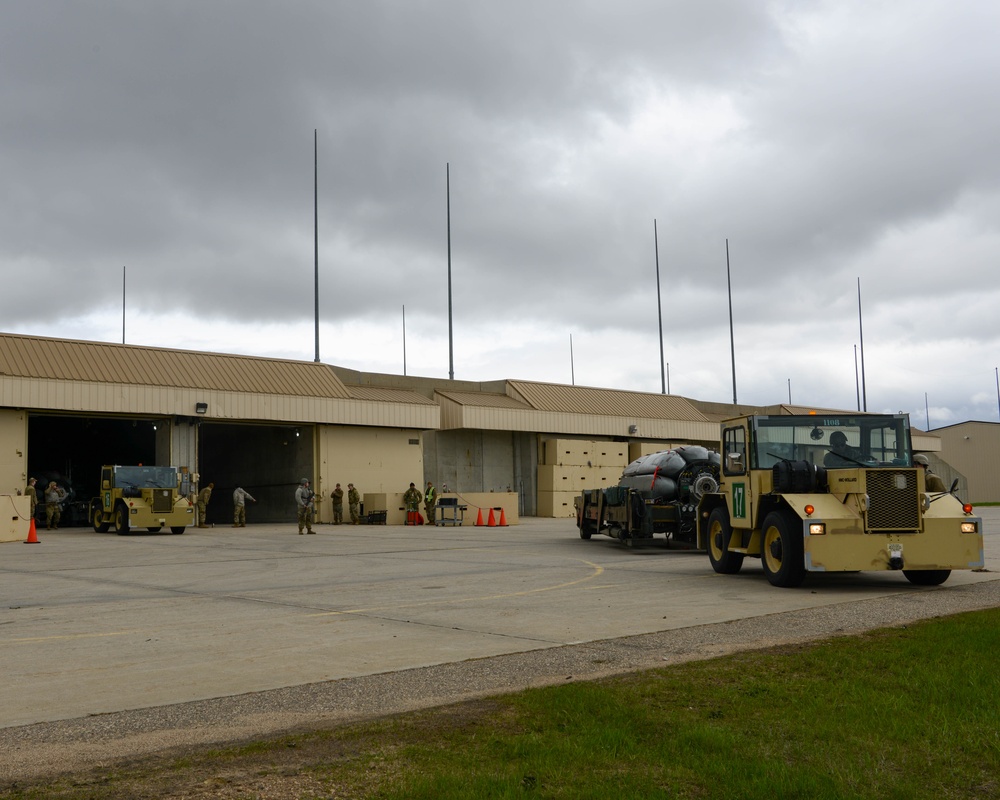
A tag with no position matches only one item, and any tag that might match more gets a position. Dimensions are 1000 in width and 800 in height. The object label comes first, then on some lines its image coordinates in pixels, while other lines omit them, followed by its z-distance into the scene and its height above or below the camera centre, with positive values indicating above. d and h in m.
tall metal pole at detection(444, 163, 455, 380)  51.28 +6.59
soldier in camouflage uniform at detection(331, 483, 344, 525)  36.97 -0.76
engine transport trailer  20.88 -0.38
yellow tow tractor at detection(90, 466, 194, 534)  28.89 -0.33
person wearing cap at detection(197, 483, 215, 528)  34.44 -0.55
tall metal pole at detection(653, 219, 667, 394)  63.28 +7.04
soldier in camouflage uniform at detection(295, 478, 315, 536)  29.44 -0.55
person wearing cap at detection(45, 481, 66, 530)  32.94 -0.50
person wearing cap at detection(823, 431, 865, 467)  14.08 +0.30
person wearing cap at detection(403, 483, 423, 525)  37.72 -0.70
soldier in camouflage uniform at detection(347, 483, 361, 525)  37.88 -0.71
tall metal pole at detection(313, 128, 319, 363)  48.97 +13.40
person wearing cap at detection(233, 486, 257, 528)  34.41 -0.68
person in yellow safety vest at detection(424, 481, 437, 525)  37.00 -0.67
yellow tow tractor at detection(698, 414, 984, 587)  13.13 -0.38
